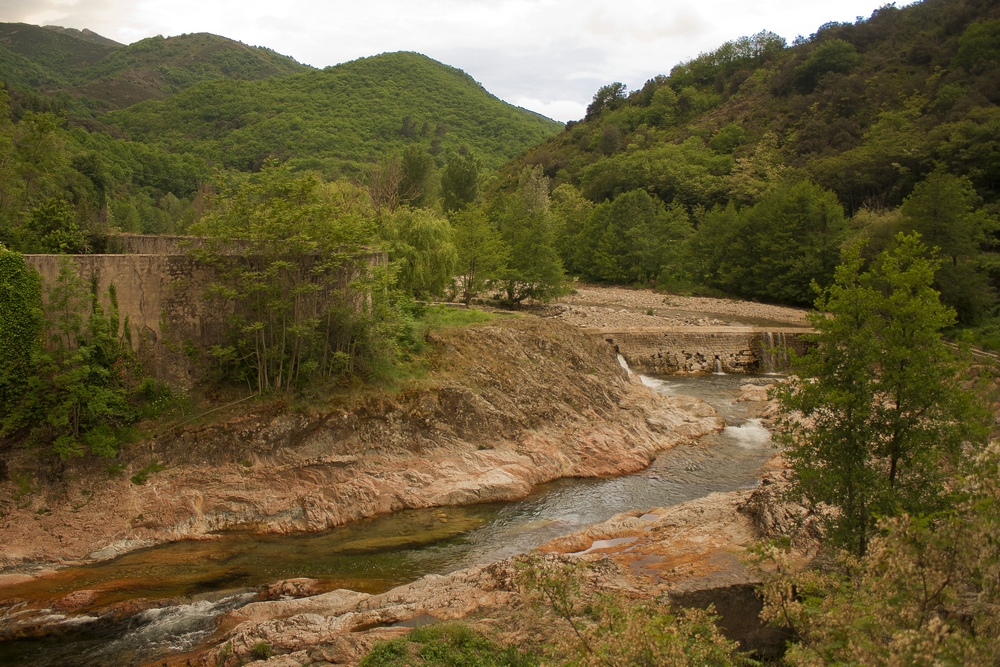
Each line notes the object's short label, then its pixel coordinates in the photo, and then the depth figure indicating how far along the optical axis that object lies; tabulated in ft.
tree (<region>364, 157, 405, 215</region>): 127.34
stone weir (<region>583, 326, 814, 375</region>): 99.60
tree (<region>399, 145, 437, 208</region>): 153.58
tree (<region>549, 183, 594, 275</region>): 192.44
